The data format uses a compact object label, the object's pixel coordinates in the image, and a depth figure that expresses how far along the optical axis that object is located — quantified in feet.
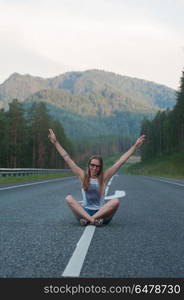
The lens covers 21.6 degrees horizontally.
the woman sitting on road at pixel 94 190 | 27.04
